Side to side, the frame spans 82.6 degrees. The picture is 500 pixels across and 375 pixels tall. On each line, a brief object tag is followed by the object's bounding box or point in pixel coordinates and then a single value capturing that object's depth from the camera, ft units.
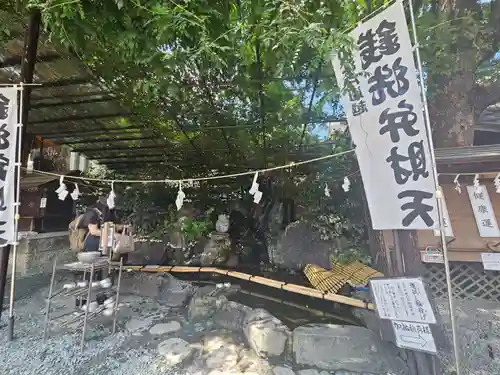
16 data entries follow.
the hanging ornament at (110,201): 17.44
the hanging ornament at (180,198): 15.79
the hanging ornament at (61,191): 16.01
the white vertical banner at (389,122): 8.37
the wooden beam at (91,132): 24.72
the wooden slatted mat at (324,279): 17.97
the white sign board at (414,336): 9.05
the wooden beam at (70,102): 19.76
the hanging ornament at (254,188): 13.94
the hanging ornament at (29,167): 17.45
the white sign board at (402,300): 8.99
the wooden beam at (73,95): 18.97
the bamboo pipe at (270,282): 14.23
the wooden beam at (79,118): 22.07
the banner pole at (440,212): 7.53
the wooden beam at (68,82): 17.64
